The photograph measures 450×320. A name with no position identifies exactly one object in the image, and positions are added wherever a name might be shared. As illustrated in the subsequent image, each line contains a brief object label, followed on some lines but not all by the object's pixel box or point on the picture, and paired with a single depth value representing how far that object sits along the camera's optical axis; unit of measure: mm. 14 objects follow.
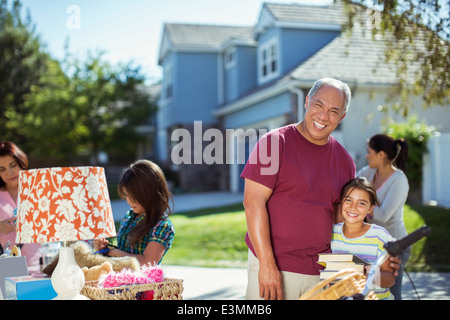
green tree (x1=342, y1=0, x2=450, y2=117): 7004
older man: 2820
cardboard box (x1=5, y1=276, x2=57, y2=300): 2732
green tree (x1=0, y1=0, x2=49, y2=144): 25406
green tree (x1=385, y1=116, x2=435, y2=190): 12195
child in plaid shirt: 3539
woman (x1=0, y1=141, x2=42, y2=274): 4227
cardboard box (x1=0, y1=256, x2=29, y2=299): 3119
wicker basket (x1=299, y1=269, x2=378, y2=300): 2291
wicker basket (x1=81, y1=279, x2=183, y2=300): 2668
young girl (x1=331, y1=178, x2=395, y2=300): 3051
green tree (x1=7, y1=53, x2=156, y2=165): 21219
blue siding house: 14891
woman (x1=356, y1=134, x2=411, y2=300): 4391
